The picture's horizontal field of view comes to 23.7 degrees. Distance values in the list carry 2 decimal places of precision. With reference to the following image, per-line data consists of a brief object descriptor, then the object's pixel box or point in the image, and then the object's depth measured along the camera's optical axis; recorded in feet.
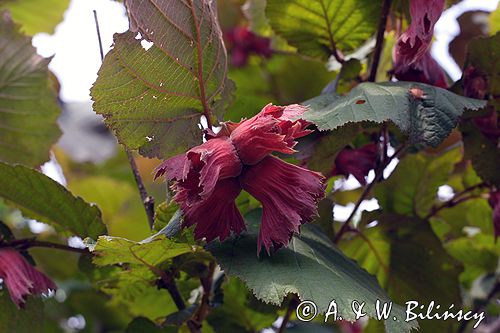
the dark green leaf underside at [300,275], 1.44
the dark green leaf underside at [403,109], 1.53
